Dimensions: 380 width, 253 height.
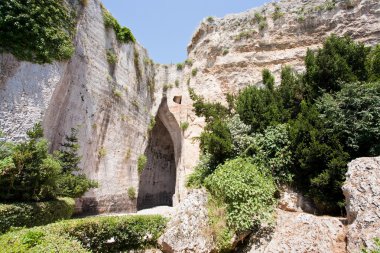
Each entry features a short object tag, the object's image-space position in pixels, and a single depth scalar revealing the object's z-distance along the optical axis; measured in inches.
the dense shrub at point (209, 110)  539.9
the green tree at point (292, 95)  426.9
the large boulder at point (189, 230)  294.2
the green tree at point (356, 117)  316.5
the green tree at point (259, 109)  393.7
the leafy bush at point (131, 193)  649.1
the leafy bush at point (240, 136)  377.4
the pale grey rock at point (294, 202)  337.7
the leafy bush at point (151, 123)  768.9
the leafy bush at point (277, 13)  723.5
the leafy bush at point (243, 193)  305.3
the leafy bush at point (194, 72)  808.5
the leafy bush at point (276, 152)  352.8
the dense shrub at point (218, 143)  369.7
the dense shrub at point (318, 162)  311.4
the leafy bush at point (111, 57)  613.9
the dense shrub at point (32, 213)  274.5
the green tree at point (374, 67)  383.7
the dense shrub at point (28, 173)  303.3
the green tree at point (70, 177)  402.3
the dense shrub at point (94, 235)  204.4
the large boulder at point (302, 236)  266.0
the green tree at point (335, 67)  393.7
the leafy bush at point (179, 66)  861.2
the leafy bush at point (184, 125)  768.9
